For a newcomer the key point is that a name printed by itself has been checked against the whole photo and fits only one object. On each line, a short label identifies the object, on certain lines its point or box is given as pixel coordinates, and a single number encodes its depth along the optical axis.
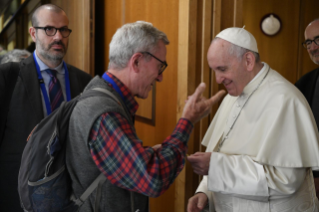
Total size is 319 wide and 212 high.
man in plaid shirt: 1.30
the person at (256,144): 1.74
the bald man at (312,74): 3.09
